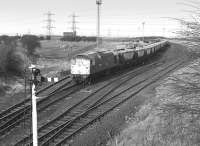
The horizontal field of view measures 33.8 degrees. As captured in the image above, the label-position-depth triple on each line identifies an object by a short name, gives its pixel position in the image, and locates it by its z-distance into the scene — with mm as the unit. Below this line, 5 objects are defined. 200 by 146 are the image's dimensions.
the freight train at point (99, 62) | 27672
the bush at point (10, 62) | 33812
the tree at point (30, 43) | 54444
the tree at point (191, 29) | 7375
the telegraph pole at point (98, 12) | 50150
